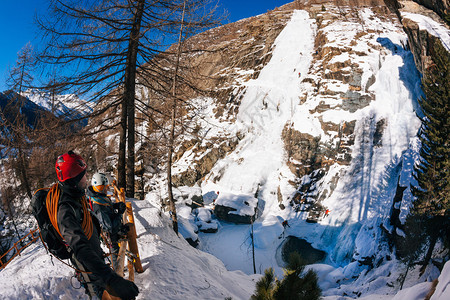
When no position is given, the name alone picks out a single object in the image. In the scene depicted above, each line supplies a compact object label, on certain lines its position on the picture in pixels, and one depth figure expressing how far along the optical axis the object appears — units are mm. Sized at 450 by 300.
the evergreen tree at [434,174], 12820
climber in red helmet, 1644
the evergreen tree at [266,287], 3047
